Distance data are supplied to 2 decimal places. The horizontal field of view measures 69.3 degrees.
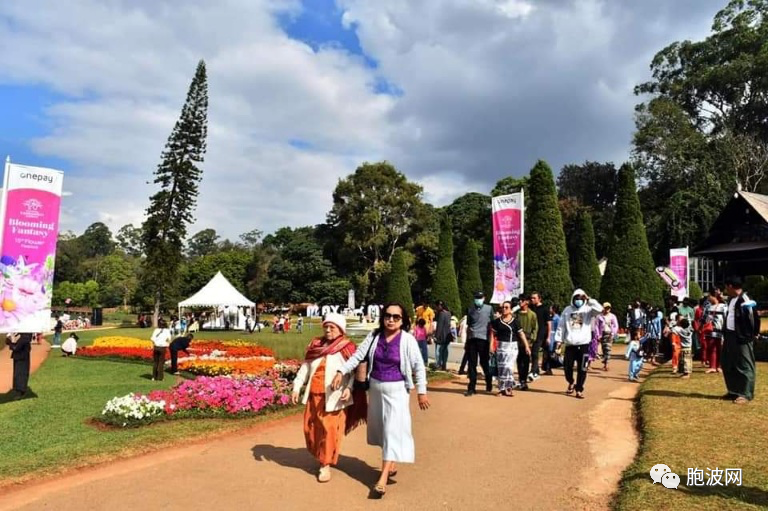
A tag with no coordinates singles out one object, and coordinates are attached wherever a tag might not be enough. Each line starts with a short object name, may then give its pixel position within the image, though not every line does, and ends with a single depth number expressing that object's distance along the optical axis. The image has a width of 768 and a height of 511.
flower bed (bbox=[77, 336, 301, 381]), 12.84
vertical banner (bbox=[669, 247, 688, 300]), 22.02
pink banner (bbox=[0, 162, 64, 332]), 8.95
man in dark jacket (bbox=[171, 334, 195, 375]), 13.48
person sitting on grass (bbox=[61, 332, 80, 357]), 18.19
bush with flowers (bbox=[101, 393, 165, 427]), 7.46
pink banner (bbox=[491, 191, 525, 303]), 13.98
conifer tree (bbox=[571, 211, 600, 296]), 29.82
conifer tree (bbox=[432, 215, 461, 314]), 29.95
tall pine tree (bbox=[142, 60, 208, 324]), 36.50
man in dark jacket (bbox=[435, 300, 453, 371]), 12.75
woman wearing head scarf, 5.20
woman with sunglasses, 4.86
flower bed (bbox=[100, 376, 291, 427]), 7.57
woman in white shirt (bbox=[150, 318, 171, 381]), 12.20
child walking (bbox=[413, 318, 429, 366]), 12.70
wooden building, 19.92
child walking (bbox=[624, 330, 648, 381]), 11.49
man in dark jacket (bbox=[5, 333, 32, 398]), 9.80
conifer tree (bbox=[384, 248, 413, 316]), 32.22
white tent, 30.99
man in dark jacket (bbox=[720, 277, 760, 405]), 7.99
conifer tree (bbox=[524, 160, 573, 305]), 22.12
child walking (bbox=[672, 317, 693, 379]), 10.86
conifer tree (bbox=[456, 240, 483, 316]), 33.91
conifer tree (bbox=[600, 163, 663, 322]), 23.03
